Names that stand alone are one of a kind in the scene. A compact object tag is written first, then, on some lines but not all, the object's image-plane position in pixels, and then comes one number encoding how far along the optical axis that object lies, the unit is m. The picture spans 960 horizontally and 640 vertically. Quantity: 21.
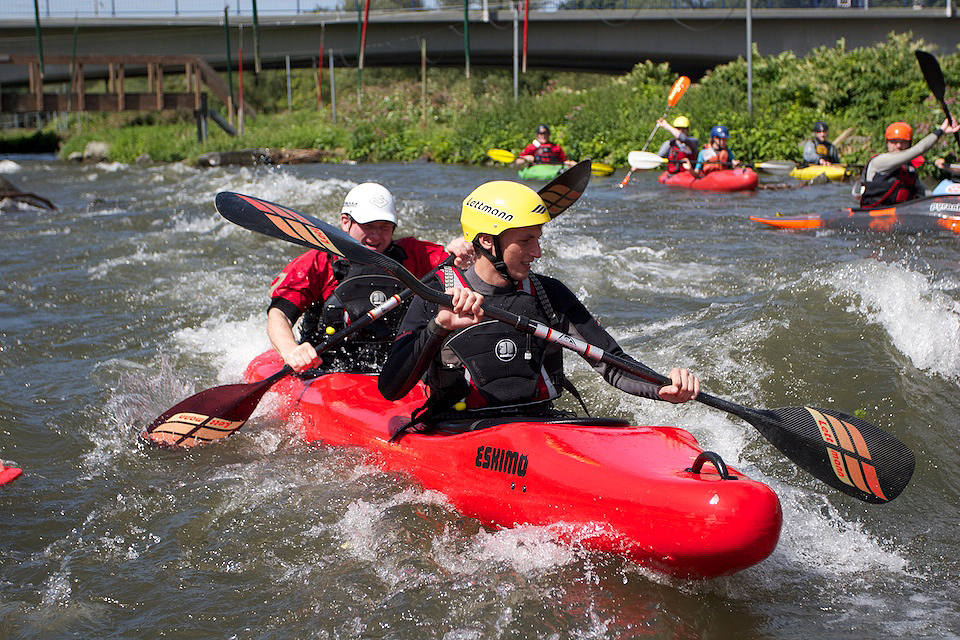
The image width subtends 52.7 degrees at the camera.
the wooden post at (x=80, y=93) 26.03
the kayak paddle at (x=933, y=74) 10.40
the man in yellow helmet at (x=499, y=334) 3.71
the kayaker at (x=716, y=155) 15.53
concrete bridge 28.12
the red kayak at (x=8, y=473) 4.51
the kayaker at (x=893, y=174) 10.38
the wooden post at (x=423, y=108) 26.89
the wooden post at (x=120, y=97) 26.39
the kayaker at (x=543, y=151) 18.05
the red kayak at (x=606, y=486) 3.24
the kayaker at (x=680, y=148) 16.38
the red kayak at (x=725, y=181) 15.11
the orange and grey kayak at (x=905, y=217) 9.77
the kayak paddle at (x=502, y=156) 20.45
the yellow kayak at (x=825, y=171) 16.03
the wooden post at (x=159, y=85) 26.61
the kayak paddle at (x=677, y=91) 17.28
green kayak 17.81
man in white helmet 5.14
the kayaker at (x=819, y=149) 16.45
